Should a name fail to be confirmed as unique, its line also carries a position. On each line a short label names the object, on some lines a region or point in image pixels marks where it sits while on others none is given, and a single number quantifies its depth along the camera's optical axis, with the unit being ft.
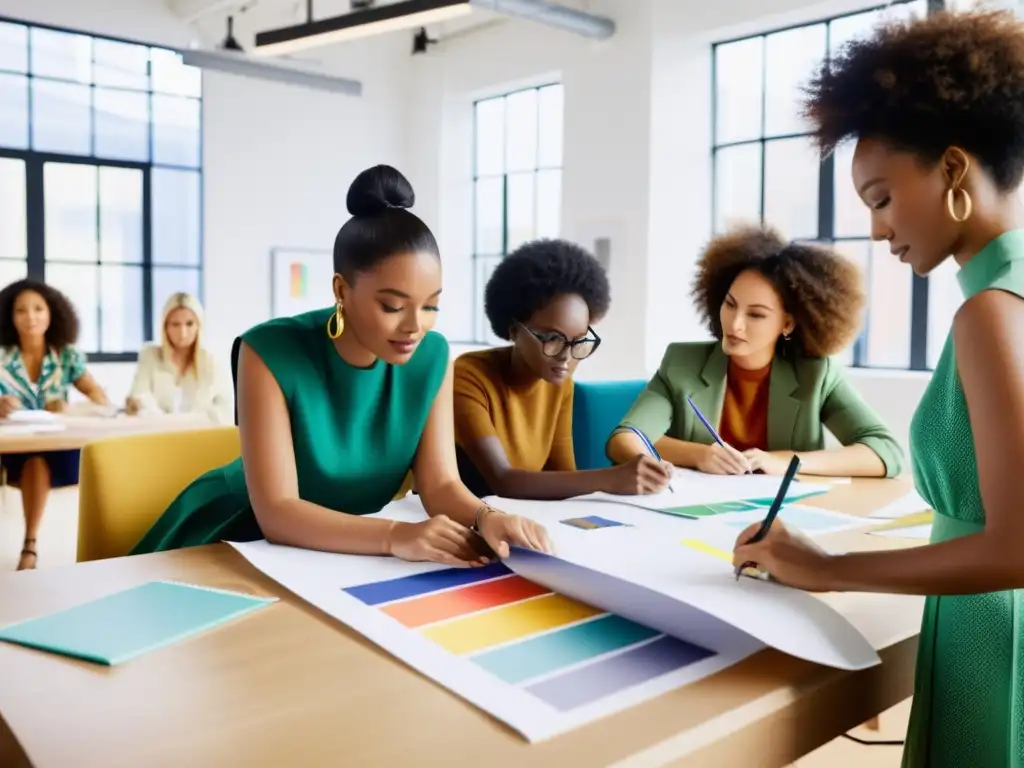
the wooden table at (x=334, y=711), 2.36
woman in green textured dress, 3.17
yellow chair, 5.63
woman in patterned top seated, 14.53
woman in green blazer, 7.78
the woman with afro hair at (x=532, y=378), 6.20
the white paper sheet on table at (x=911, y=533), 4.84
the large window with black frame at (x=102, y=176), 22.33
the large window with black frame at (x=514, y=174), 25.22
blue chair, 9.07
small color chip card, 4.78
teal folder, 3.00
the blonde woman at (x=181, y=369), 16.63
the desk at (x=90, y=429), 10.50
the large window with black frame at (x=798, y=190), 17.70
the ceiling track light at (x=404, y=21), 14.37
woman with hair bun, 4.76
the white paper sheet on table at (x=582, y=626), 2.69
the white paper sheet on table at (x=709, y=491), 5.64
